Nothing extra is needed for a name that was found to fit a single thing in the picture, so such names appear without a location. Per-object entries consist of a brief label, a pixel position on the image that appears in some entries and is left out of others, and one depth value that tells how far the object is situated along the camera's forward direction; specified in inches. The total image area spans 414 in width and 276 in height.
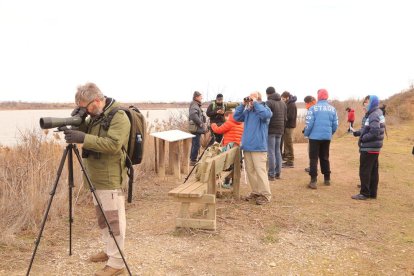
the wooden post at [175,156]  332.8
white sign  310.8
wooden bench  193.5
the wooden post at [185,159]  360.2
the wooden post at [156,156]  333.7
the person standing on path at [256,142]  241.3
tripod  134.2
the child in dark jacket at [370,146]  251.6
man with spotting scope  134.0
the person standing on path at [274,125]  302.2
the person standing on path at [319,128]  284.8
